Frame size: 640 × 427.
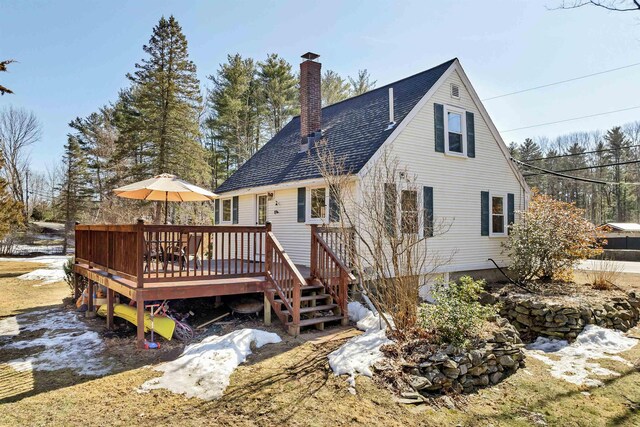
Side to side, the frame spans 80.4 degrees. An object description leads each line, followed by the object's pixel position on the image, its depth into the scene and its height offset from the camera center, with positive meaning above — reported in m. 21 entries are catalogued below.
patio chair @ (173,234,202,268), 9.47 -0.86
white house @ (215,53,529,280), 10.12 +1.50
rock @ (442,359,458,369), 4.86 -1.93
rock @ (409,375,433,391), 4.59 -2.06
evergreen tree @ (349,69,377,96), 25.89 +9.09
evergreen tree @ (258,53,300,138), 24.69 +8.17
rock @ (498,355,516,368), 5.38 -2.10
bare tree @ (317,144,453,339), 5.79 -0.64
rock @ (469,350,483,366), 5.07 -1.92
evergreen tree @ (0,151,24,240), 13.32 +0.21
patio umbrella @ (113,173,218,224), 7.60 +0.53
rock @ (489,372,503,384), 5.16 -2.24
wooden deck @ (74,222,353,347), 6.01 -1.14
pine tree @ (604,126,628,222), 32.62 +4.48
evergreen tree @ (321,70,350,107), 25.05 +8.49
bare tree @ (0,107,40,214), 30.73 +6.60
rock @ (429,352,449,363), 4.92 -1.88
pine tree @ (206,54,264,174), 23.86 +6.84
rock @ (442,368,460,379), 4.86 -2.03
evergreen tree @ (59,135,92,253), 25.98 +2.13
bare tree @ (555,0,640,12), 7.19 +4.11
